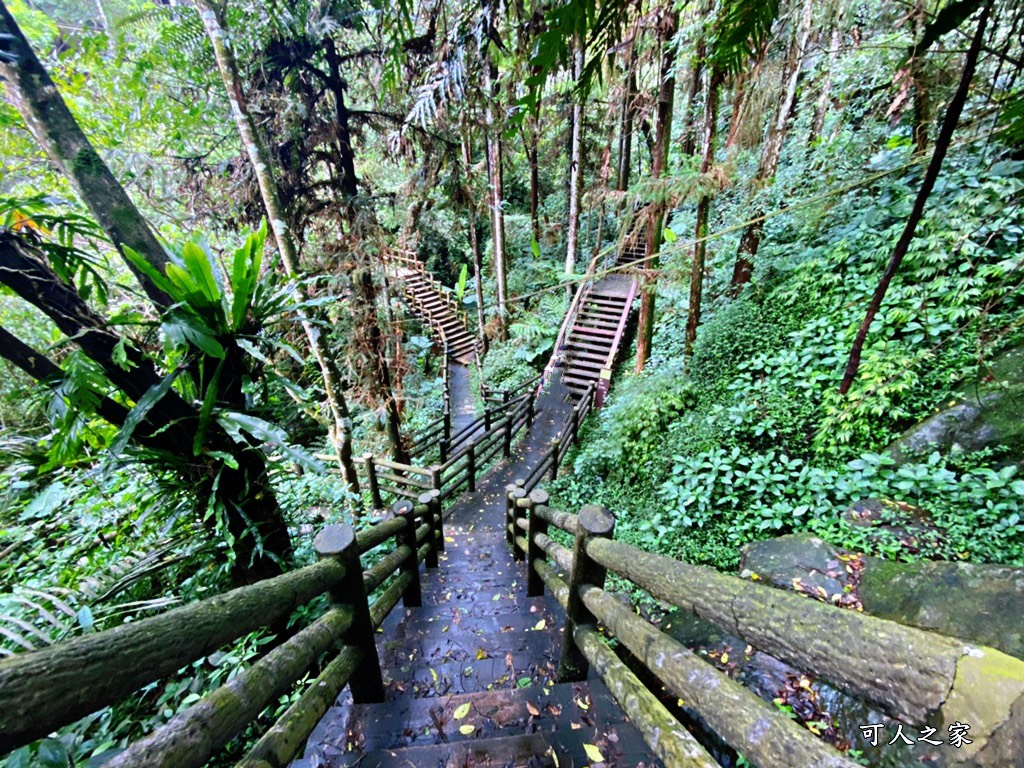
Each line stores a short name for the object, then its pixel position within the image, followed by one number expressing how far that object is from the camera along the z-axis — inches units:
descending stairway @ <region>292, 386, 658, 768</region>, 69.4
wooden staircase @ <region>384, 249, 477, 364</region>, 538.8
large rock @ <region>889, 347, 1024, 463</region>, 136.1
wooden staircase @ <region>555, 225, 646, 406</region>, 393.7
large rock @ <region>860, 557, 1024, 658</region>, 96.8
